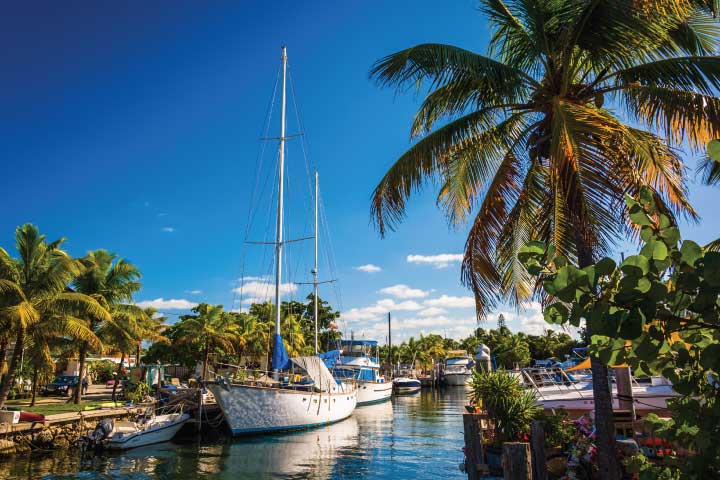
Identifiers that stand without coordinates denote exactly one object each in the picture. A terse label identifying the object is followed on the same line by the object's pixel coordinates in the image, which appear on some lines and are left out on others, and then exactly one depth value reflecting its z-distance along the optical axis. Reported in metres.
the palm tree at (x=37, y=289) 20.06
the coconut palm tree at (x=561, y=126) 7.23
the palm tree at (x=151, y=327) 36.09
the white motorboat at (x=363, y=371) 45.09
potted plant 10.05
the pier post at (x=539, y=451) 7.88
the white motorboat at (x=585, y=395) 13.53
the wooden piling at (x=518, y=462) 6.04
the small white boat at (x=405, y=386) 62.22
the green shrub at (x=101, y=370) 51.31
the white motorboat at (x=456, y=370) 71.44
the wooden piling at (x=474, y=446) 9.12
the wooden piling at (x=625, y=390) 10.72
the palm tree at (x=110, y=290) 29.52
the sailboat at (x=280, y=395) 23.88
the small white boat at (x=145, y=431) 20.65
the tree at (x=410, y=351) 90.69
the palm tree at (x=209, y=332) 39.31
